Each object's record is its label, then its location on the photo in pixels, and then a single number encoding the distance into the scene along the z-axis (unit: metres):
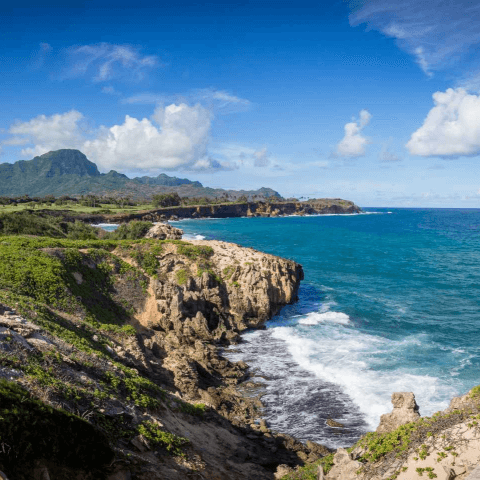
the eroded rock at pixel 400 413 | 15.92
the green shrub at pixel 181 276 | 35.43
